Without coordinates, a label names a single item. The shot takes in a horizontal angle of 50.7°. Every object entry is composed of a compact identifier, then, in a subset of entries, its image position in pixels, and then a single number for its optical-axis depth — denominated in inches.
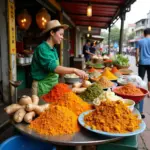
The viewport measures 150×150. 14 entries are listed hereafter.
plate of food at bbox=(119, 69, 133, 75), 141.5
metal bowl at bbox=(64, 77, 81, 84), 104.0
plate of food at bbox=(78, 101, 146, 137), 47.0
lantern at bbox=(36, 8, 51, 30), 182.7
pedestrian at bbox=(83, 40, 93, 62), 425.1
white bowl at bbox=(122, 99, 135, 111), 61.2
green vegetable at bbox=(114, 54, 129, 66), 171.6
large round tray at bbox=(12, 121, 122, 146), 44.6
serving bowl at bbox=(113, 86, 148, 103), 75.4
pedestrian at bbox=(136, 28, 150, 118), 178.8
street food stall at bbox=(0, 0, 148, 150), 46.8
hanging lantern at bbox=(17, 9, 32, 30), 182.7
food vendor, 72.3
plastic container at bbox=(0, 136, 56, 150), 54.1
